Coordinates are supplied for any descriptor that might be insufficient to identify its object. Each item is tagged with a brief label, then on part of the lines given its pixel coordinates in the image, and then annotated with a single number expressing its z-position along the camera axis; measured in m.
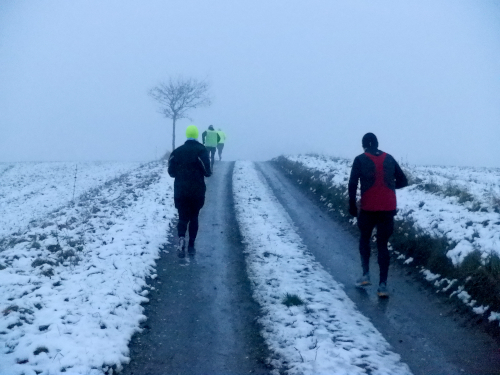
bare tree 34.38
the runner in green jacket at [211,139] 21.23
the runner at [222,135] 25.32
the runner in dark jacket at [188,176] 8.27
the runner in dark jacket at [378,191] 6.25
